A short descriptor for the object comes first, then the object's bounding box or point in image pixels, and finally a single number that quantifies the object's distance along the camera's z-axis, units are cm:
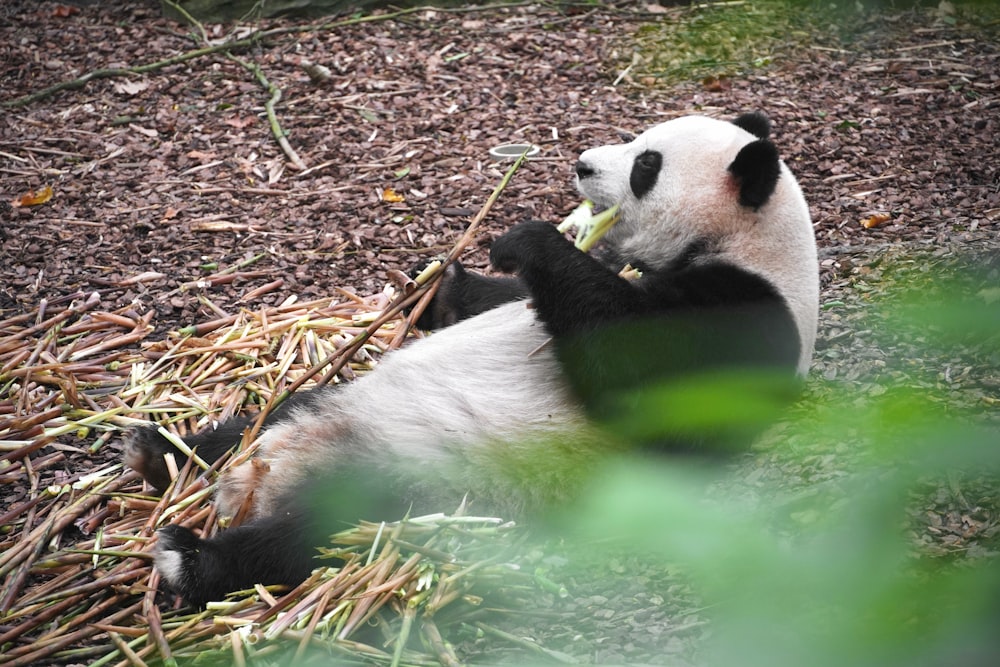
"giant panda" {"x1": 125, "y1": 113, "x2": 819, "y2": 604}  659
